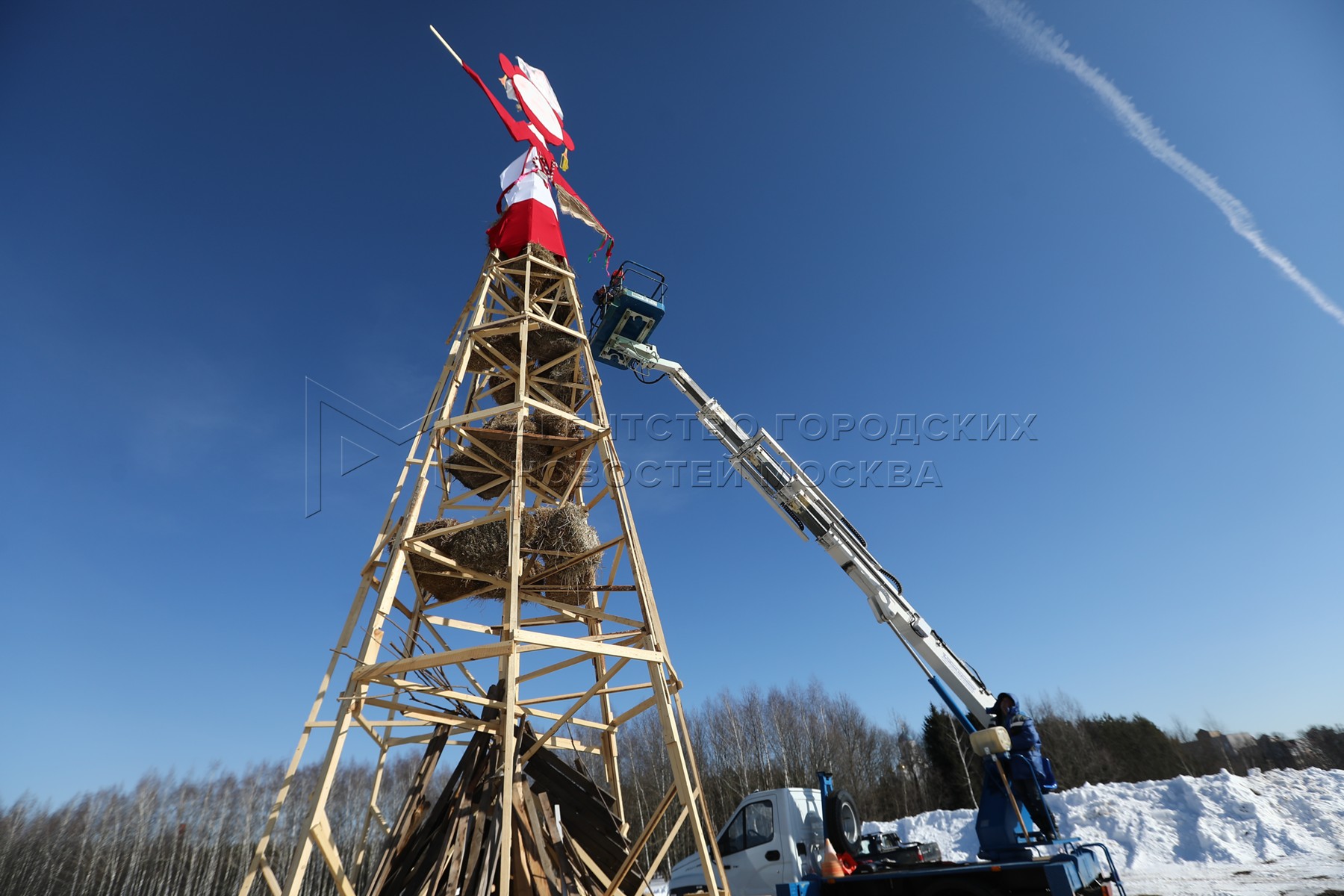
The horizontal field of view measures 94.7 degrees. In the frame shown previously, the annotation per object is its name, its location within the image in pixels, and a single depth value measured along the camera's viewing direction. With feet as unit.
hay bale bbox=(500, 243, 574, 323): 33.17
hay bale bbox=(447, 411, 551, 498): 27.91
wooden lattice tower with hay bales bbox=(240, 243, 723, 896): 18.88
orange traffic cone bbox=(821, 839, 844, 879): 26.96
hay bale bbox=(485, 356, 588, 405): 32.50
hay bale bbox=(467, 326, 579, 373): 31.55
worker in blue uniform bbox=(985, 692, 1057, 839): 25.40
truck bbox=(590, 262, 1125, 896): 23.65
